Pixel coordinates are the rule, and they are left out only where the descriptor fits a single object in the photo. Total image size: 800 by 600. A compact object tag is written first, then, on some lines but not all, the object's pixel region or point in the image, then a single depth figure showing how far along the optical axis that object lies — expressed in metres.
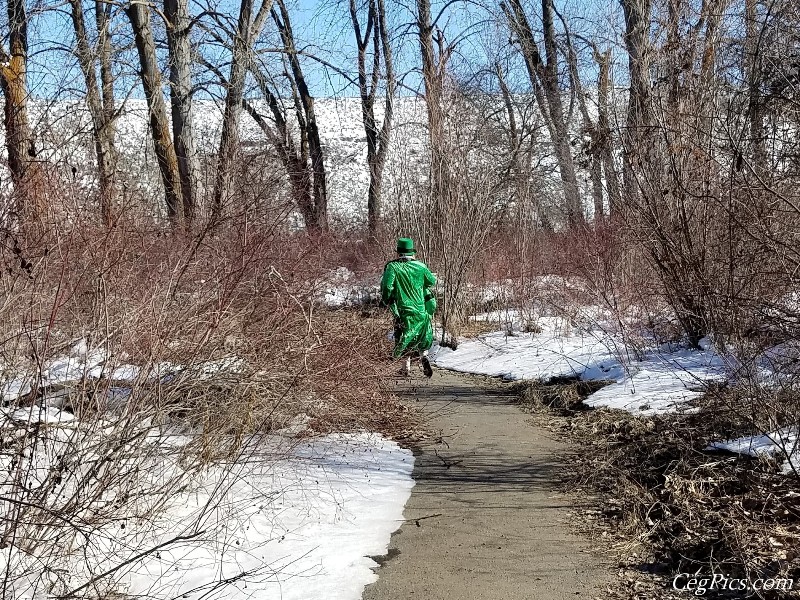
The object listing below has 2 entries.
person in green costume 9.19
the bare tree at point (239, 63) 12.60
